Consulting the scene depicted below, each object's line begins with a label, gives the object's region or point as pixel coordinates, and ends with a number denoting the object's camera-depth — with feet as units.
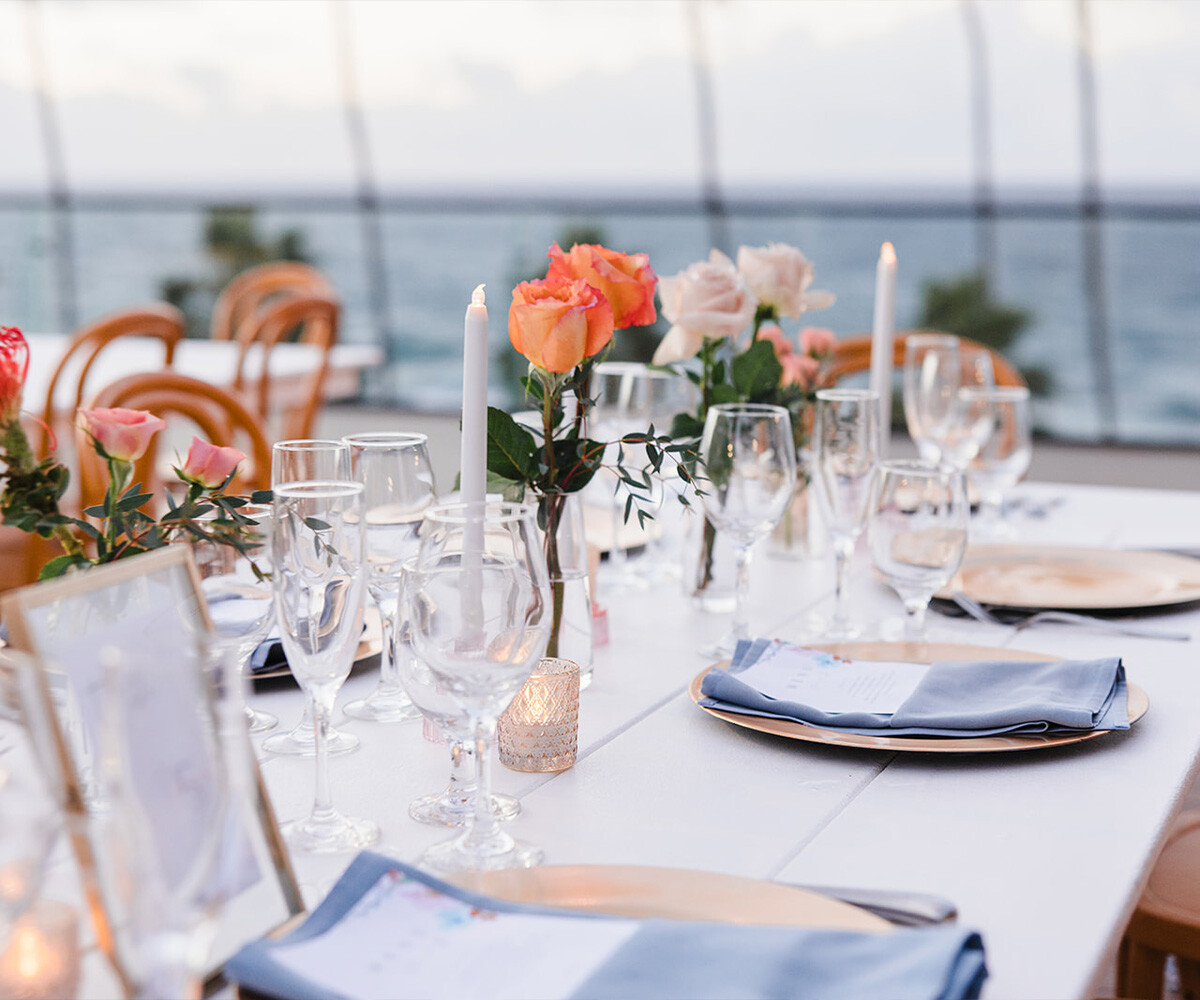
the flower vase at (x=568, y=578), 3.86
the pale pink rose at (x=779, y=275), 5.11
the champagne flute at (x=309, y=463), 3.64
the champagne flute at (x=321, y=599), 2.81
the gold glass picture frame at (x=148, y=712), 1.79
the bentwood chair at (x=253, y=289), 14.06
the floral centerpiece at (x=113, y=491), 2.94
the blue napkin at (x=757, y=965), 2.08
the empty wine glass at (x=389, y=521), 3.63
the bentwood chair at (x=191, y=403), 6.52
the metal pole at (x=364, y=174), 16.70
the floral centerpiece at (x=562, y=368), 3.53
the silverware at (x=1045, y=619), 4.51
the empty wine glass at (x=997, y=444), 6.02
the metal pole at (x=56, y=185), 18.40
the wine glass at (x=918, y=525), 3.95
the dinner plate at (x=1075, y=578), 4.80
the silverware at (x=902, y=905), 2.35
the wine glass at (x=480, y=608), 2.63
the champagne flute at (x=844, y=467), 4.51
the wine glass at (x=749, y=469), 4.23
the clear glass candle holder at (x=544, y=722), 3.28
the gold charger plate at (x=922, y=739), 3.33
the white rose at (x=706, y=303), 4.66
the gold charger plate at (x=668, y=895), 2.40
